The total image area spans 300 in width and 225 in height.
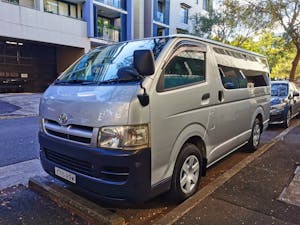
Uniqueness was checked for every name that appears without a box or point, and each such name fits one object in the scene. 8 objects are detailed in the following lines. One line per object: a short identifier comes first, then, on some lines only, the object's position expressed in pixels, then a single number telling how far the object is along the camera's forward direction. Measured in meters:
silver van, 2.67
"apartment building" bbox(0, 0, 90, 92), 15.80
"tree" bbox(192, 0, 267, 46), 16.17
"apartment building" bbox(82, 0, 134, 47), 19.69
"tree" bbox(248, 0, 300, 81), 14.17
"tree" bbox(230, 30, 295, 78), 17.51
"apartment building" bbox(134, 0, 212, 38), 25.58
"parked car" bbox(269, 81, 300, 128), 8.62
